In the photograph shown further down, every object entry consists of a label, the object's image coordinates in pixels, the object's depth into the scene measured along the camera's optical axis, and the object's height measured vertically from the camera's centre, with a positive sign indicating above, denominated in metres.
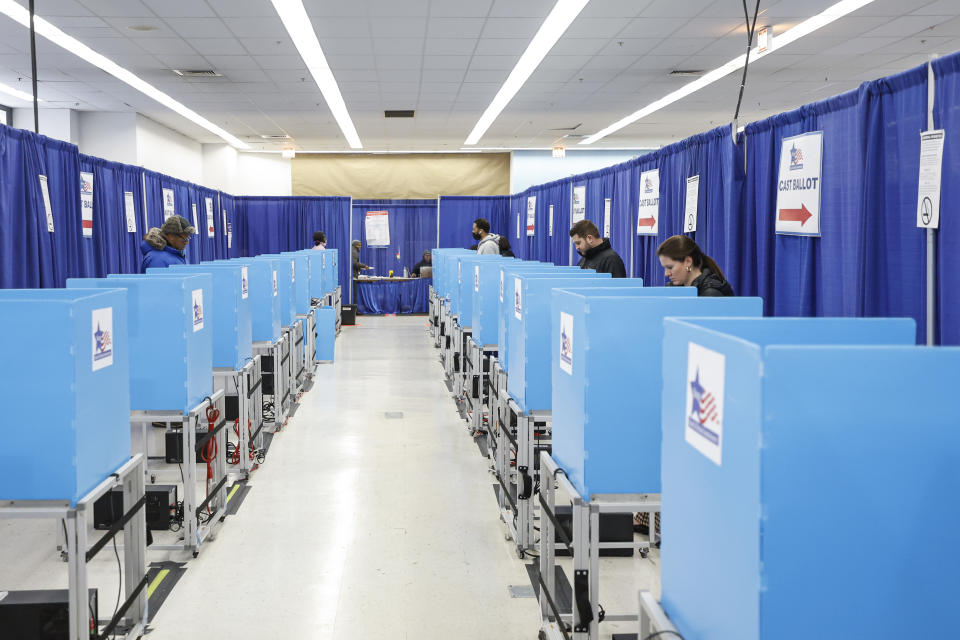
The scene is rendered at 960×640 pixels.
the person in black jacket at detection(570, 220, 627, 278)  4.96 +0.08
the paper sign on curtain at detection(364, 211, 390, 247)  15.28 +0.57
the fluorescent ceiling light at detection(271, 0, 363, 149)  6.67 +2.08
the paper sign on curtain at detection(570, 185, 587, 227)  8.12 +0.54
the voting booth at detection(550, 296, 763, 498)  2.13 -0.34
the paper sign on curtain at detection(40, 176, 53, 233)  5.22 +0.40
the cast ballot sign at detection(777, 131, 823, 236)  3.07 +0.29
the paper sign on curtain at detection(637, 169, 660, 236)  5.38 +0.36
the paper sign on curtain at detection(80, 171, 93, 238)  6.17 +0.41
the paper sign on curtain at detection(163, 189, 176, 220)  8.95 +0.60
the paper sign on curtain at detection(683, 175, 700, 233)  4.51 +0.30
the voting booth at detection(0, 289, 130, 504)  2.15 -0.38
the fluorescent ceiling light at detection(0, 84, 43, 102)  9.95 +2.10
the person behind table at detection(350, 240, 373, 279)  14.47 -0.03
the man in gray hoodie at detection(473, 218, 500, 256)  8.24 +0.19
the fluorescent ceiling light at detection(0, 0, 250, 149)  6.70 +2.08
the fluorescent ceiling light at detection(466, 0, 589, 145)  6.66 +2.09
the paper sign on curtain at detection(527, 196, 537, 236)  11.52 +0.61
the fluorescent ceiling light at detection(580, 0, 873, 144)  6.73 +2.10
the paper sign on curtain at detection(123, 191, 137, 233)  7.42 +0.43
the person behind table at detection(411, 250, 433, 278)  14.80 -0.11
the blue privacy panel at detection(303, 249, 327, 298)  8.41 -0.16
